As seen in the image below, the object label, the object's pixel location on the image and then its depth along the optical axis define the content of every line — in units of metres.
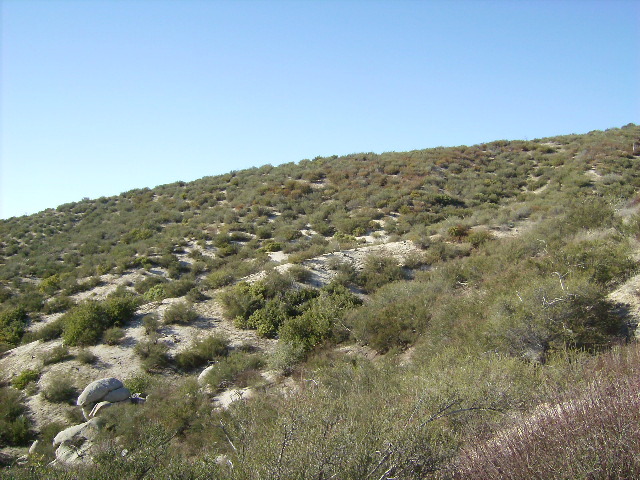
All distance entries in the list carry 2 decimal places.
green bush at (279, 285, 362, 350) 10.94
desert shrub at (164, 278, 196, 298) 15.19
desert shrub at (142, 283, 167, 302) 15.07
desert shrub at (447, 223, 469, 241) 16.46
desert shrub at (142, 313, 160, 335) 12.44
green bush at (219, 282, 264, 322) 13.20
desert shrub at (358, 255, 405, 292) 13.89
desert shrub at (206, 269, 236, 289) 15.27
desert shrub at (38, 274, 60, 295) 17.20
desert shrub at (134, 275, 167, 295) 16.47
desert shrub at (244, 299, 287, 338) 12.30
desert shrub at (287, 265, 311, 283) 14.37
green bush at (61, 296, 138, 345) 12.17
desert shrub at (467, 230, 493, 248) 15.42
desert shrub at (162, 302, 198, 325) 12.95
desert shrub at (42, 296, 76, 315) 15.48
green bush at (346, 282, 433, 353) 9.81
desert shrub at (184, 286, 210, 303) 14.25
